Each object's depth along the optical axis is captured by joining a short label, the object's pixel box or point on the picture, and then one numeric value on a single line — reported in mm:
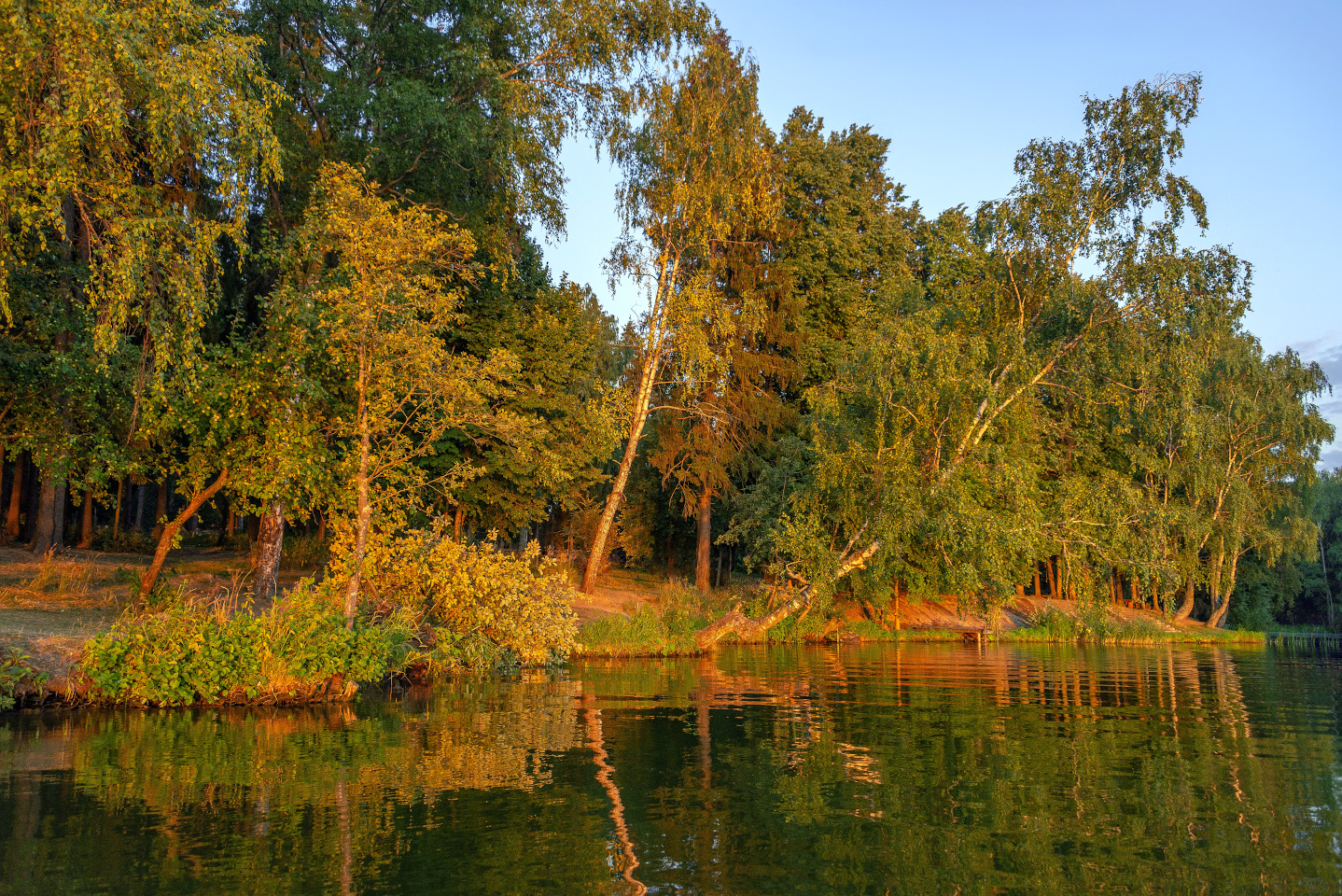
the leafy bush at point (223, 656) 13008
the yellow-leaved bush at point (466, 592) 18562
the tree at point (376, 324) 16766
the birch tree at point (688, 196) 27938
